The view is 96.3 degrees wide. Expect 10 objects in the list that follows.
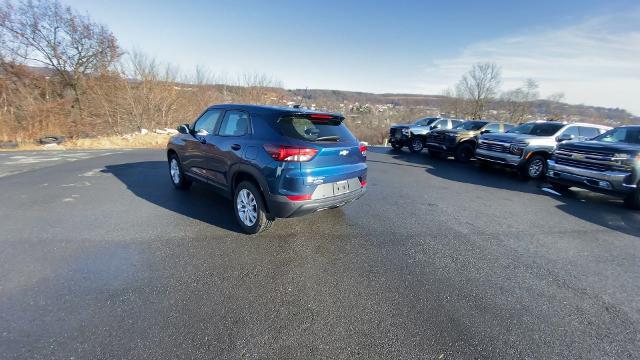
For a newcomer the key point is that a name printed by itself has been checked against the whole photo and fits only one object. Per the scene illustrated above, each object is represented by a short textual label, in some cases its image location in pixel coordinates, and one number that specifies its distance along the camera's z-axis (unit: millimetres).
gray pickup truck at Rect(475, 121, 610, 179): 8727
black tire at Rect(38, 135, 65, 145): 15672
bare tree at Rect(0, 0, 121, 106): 21125
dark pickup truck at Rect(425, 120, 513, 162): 12145
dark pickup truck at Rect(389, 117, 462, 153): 14547
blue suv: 3572
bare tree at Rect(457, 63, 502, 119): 43062
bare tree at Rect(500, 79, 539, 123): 41116
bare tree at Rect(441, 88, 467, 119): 45612
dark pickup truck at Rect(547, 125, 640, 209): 5809
